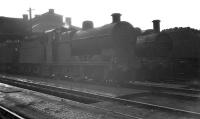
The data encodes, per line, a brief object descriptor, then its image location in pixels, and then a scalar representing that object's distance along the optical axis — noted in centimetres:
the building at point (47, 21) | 7238
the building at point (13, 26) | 3384
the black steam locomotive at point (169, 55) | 1809
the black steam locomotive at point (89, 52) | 1558
